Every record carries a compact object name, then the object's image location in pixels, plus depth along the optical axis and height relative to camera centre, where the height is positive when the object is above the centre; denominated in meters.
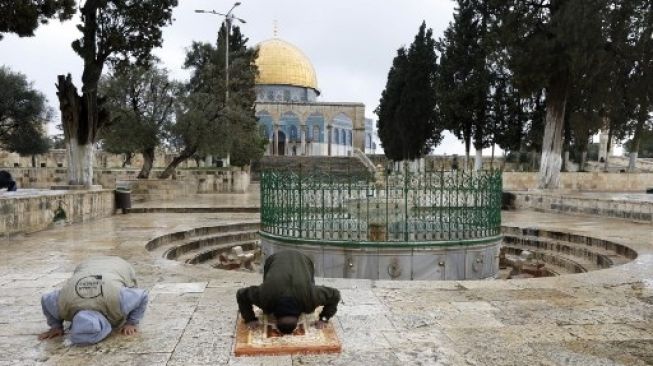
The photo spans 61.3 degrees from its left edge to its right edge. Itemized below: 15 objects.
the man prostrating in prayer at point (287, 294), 4.07 -0.96
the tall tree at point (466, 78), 27.73 +4.73
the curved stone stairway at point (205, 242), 10.40 -1.54
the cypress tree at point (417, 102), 33.66 +4.10
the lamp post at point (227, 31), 25.02 +6.55
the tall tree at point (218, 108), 22.61 +2.53
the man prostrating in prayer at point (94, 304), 4.01 -1.02
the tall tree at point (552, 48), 16.05 +3.80
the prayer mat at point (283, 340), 3.89 -1.26
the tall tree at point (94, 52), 15.16 +3.27
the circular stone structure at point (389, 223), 8.46 -0.89
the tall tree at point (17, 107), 28.48 +3.13
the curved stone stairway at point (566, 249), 9.60 -1.53
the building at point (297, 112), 51.84 +5.36
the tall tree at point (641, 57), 16.55 +3.55
